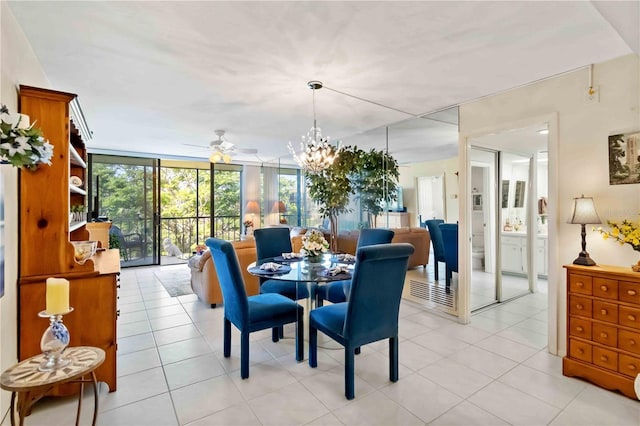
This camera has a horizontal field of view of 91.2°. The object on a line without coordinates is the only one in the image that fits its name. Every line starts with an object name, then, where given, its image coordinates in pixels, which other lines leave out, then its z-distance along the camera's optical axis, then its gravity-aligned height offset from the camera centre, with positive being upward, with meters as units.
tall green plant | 4.88 +0.49
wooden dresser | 2.21 -0.86
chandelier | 3.68 +0.68
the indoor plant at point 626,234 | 2.20 -0.16
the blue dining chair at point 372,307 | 2.14 -0.68
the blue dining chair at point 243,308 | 2.41 -0.80
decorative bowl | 2.28 -0.29
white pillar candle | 1.55 -0.41
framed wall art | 2.42 +0.42
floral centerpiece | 3.15 -0.34
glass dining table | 2.58 -0.53
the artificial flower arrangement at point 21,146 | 1.40 +0.32
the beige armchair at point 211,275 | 4.09 -0.84
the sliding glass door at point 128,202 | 6.45 +0.24
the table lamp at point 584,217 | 2.49 -0.04
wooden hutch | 2.04 -0.31
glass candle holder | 1.52 -0.64
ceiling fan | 4.93 +1.03
